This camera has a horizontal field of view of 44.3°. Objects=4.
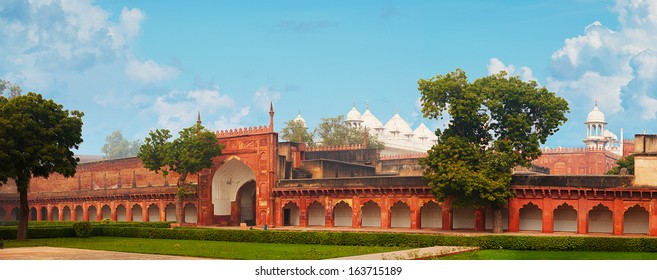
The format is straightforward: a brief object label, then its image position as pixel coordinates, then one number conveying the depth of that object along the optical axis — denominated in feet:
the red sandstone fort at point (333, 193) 120.98
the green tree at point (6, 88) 274.98
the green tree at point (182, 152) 153.38
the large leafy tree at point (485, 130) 122.21
